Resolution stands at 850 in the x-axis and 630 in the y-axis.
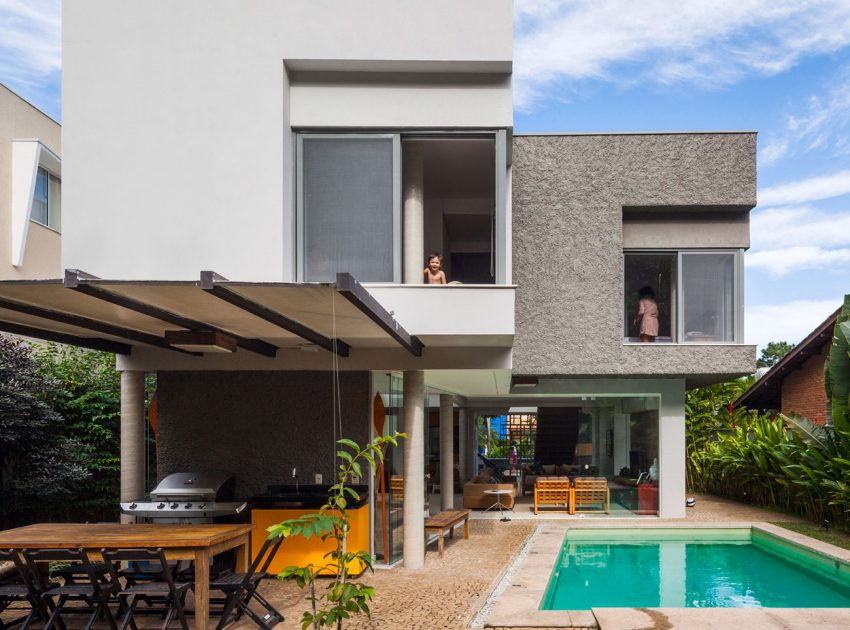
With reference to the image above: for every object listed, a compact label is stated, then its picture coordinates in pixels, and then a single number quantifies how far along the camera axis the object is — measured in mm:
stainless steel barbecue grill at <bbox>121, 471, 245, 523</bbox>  9906
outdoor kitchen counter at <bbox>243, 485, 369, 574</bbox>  10031
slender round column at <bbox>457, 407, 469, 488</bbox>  23062
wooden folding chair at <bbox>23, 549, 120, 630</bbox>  6945
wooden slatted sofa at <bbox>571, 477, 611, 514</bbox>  17859
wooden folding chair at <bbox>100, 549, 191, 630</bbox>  6945
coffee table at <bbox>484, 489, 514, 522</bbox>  18062
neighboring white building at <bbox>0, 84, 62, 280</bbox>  19375
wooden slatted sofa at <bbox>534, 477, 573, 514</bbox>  17797
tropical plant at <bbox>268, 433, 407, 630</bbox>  5332
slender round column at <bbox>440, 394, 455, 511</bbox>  17219
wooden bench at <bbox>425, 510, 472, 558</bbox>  11898
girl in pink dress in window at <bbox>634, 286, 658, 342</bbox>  16344
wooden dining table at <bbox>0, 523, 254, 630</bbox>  7320
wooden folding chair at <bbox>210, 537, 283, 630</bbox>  7422
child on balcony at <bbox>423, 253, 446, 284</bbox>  10500
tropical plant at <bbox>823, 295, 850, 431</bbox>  14236
